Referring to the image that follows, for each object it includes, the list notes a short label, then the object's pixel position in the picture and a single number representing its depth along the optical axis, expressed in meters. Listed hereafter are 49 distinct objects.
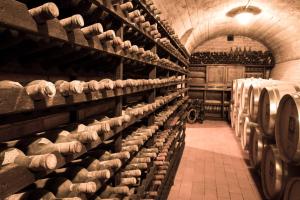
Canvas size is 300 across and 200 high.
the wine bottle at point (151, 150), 3.01
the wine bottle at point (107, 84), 1.62
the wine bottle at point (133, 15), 2.23
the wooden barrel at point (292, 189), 2.73
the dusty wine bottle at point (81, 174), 1.53
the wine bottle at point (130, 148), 2.26
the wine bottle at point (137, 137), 2.58
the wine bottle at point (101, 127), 1.53
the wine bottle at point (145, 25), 2.59
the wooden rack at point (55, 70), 0.92
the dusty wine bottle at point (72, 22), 1.20
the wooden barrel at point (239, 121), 6.67
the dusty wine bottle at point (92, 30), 1.41
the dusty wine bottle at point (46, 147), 1.16
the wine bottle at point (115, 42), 1.77
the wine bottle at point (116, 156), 1.97
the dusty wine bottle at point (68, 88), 1.19
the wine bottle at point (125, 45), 1.97
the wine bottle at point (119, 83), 1.90
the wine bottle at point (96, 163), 1.74
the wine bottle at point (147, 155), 2.89
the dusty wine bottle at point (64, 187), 1.34
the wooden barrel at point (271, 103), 3.66
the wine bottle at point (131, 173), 2.34
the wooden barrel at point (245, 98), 6.26
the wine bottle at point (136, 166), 2.54
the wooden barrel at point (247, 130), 5.28
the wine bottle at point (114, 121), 1.77
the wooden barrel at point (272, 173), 3.23
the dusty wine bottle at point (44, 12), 1.00
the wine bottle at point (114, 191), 1.98
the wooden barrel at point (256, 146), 4.44
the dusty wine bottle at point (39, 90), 0.97
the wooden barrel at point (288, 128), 2.68
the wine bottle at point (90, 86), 1.42
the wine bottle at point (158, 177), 3.52
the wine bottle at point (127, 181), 2.23
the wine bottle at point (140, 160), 2.69
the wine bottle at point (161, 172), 3.64
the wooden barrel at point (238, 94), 7.84
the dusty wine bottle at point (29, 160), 0.99
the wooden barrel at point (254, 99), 4.84
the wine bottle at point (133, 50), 2.16
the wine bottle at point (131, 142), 2.40
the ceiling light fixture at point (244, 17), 8.35
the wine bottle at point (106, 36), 1.62
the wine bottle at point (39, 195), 1.21
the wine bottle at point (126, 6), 2.00
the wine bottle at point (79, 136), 1.35
